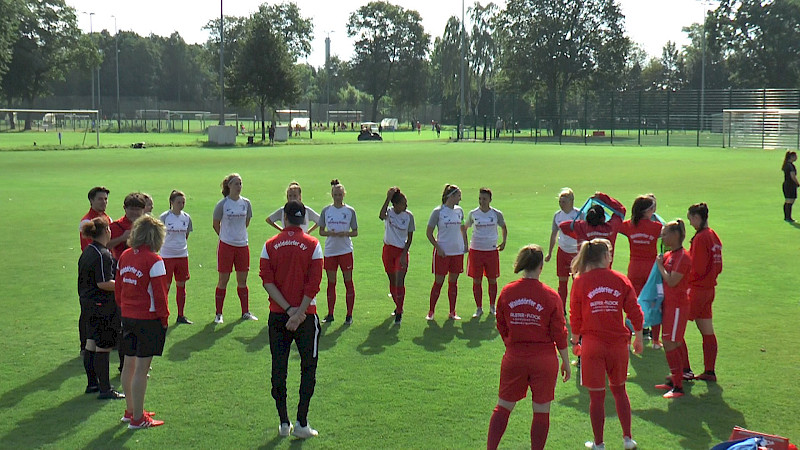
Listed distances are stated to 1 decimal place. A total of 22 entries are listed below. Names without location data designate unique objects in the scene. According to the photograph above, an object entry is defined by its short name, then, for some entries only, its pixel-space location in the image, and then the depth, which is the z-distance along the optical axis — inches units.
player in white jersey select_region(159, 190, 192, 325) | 424.8
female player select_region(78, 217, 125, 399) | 297.9
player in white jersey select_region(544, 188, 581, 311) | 420.2
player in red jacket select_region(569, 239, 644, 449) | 250.1
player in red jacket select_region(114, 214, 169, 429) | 271.3
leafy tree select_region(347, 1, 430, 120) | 4933.6
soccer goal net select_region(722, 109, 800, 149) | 2009.1
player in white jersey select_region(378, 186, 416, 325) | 434.9
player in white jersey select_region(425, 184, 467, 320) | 433.1
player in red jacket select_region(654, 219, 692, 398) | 302.8
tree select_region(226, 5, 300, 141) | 2615.7
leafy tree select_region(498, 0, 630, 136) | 3358.8
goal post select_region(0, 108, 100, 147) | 2823.3
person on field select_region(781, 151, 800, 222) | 788.0
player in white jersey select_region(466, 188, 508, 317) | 439.8
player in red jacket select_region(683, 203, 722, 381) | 318.0
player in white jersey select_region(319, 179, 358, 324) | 429.7
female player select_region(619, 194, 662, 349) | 348.5
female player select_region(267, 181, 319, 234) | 398.6
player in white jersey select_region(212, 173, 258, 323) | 438.6
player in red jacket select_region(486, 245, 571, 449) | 234.4
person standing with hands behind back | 264.4
